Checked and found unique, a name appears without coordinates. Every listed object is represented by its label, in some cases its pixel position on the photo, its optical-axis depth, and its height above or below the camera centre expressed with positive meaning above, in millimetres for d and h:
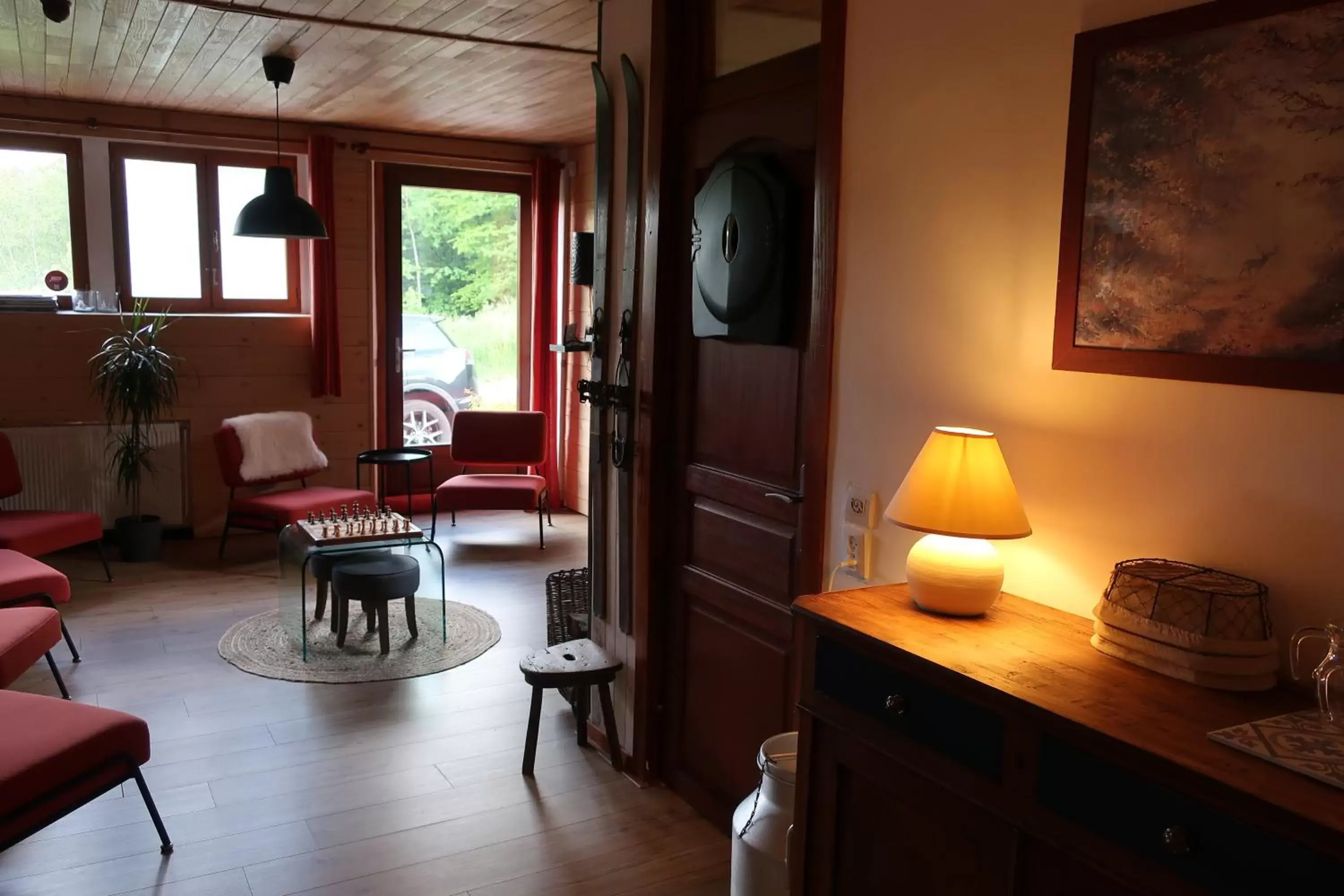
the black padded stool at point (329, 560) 4340 -1028
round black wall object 2566 +201
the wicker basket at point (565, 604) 3863 -1075
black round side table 5996 -814
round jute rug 4125 -1413
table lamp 1814 -326
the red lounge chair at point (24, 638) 3098 -1032
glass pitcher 1397 -455
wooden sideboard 1228 -612
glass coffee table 4285 -1135
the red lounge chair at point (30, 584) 3719 -1008
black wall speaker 4168 +272
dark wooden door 2576 -490
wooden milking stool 3238 -1112
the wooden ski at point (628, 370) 3160 -144
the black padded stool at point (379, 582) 4086 -1055
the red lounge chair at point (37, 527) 4617 -1011
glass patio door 6879 +173
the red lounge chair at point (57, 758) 2324 -1066
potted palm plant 5539 -463
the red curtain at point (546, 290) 7012 +230
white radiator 5691 -911
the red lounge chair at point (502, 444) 6422 -778
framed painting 1479 +220
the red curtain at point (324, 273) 6285 +278
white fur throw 5797 -748
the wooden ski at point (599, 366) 3330 -142
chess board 4312 -911
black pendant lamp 4934 +494
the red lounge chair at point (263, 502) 5500 -1014
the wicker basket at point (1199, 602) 1504 -398
